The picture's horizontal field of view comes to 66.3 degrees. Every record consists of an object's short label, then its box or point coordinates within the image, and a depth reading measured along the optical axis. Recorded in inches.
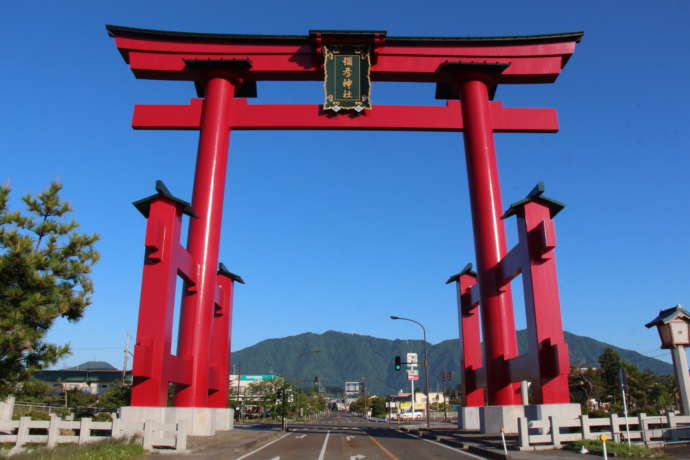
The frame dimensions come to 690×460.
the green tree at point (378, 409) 4370.1
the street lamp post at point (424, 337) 1590.8
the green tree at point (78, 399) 2034.2
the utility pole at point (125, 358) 2153.8
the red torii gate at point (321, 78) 970.7
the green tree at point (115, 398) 1694.1
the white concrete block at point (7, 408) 1058.9
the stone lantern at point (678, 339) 721.6
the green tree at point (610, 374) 2541.8
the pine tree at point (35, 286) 563.8
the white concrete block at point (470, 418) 1060.5
